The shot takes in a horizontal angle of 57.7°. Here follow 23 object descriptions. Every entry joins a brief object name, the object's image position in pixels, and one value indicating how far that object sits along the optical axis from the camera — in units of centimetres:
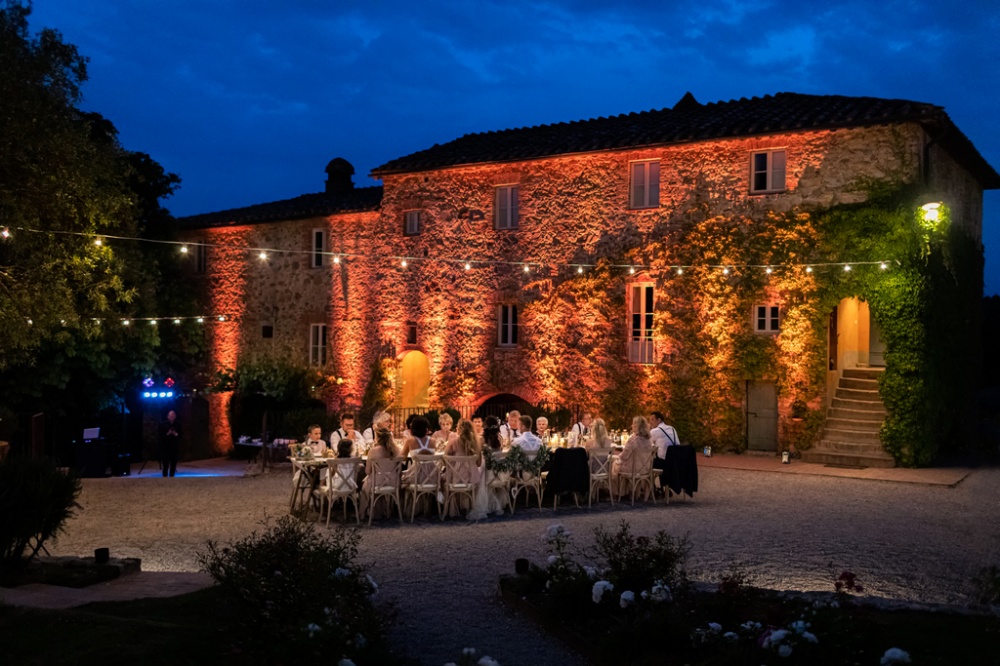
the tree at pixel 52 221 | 1229
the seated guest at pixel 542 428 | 1284
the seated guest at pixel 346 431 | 1196
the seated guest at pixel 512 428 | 1272
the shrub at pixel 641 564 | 592
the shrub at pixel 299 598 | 451
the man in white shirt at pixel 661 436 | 1228
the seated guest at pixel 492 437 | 1128
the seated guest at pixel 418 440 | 1088
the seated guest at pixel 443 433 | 1195
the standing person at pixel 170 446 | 1615
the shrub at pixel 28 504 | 688
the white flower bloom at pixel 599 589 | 570
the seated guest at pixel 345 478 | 1028
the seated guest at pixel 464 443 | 1083
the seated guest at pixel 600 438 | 1174
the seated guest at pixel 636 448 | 1170
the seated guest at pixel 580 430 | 1268
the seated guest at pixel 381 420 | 1139
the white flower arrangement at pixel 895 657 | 424
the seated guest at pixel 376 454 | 1034
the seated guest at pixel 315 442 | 1140
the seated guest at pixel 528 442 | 1134
